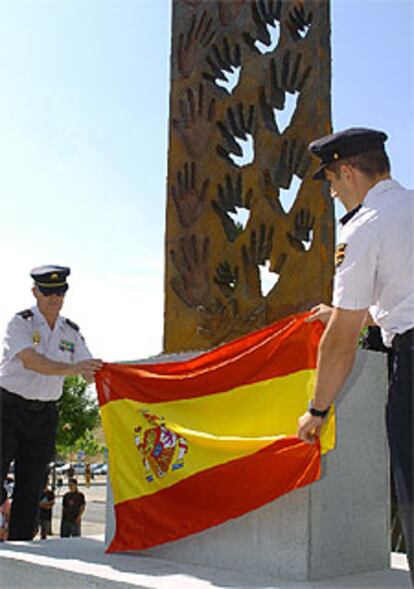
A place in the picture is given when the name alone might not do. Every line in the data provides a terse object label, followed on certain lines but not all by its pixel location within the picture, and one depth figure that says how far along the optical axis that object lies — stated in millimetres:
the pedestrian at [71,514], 12141
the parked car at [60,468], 60106
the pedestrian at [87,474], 43753
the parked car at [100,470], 70538
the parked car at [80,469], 70875
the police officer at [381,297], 2102
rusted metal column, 4547
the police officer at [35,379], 4102
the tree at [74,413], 36094
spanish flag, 3236
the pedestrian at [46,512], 13023
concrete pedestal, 3119
